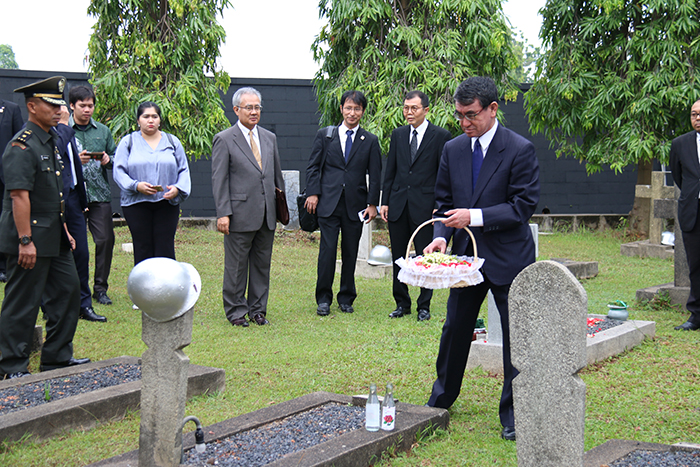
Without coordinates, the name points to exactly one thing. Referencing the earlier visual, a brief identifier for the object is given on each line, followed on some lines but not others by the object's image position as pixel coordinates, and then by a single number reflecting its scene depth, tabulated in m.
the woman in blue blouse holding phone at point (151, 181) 6.10
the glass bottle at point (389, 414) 3.41
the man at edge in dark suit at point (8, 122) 6.77
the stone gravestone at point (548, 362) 2.58
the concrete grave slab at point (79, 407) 3.53
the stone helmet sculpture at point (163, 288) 2.80
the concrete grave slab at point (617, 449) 3.01
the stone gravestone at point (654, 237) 11.45
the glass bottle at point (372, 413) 3.41
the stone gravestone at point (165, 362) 2.86
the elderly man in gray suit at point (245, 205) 6.36
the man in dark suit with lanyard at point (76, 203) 5.58
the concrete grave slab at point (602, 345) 4.99
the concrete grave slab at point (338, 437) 3.08
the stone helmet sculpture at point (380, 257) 9.58
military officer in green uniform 4.41
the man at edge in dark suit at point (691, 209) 6.18
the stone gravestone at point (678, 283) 7.11
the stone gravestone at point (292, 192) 13.52
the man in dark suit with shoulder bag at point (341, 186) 6.94
